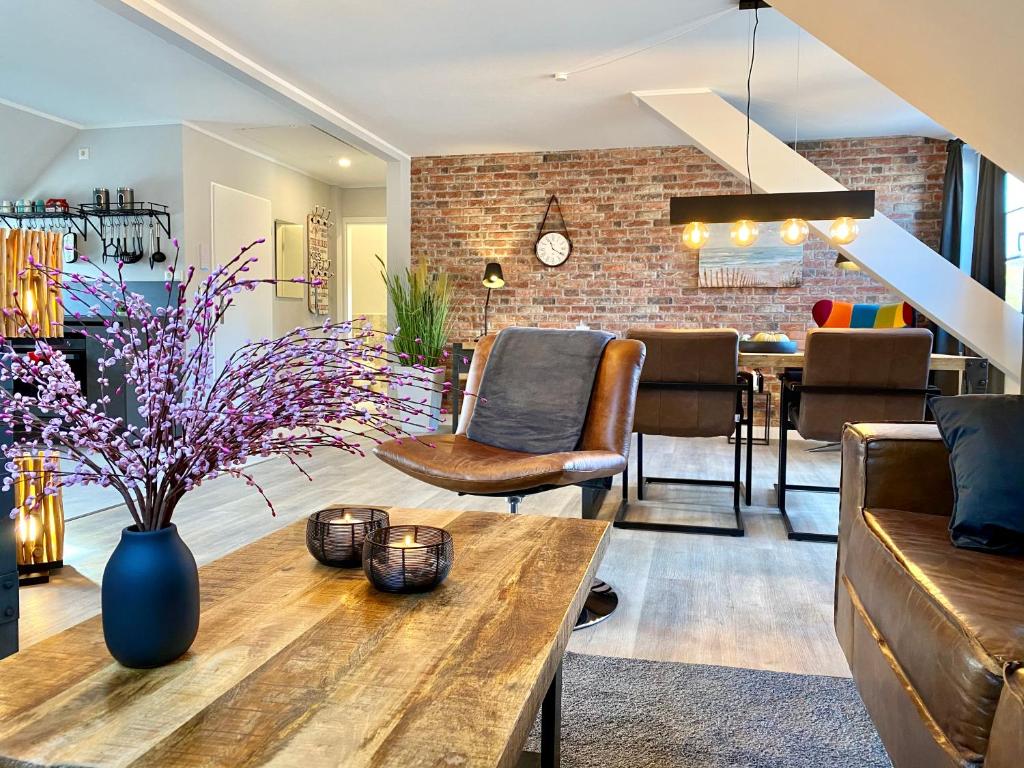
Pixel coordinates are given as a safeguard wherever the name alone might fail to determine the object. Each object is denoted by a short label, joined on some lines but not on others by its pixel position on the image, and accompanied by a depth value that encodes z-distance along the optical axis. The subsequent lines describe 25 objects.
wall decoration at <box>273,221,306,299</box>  7.82
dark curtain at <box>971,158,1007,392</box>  5.50
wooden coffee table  0.80
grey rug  1.57
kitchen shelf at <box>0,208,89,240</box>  6.29
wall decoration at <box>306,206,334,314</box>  8.35
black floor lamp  7.01
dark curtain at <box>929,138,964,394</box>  6.08
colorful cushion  5.74
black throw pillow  1.60
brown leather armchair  2.28
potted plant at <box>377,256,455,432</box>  6.59
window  5.32
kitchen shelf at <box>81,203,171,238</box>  6.19
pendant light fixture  3.99
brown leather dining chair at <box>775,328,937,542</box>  3.38
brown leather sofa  1.09
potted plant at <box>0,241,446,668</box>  0.90
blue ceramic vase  0.96
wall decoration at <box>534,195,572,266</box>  7.11
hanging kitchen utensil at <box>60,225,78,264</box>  6.19
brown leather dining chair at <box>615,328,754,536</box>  3.53
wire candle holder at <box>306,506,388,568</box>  1.39
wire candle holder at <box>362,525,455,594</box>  1.25
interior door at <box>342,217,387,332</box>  9.42
